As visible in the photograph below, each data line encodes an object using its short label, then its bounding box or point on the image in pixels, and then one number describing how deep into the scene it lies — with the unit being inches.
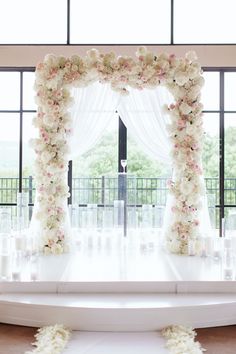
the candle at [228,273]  162.1
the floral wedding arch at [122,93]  205.9
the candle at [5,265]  160.6
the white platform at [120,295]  138.3
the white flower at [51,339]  122.5
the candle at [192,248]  207.5
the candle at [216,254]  199.8
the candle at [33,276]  158.9
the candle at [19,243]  188.7
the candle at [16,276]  158.9
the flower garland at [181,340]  122.8
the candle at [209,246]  205.8
